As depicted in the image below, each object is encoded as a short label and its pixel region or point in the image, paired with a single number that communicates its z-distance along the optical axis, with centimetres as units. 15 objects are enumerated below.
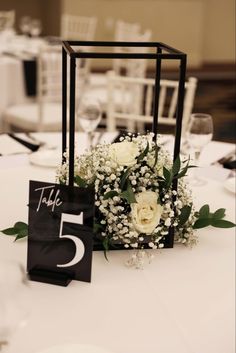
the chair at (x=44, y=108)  397
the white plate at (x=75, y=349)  97
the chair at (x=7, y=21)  585
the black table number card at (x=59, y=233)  117
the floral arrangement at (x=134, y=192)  123
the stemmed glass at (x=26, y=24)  541
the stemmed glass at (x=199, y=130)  187
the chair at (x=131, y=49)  456
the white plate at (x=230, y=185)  171
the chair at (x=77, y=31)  589
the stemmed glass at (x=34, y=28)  532
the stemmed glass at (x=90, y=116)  209
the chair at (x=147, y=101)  274
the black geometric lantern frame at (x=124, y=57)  116
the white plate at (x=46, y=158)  188
